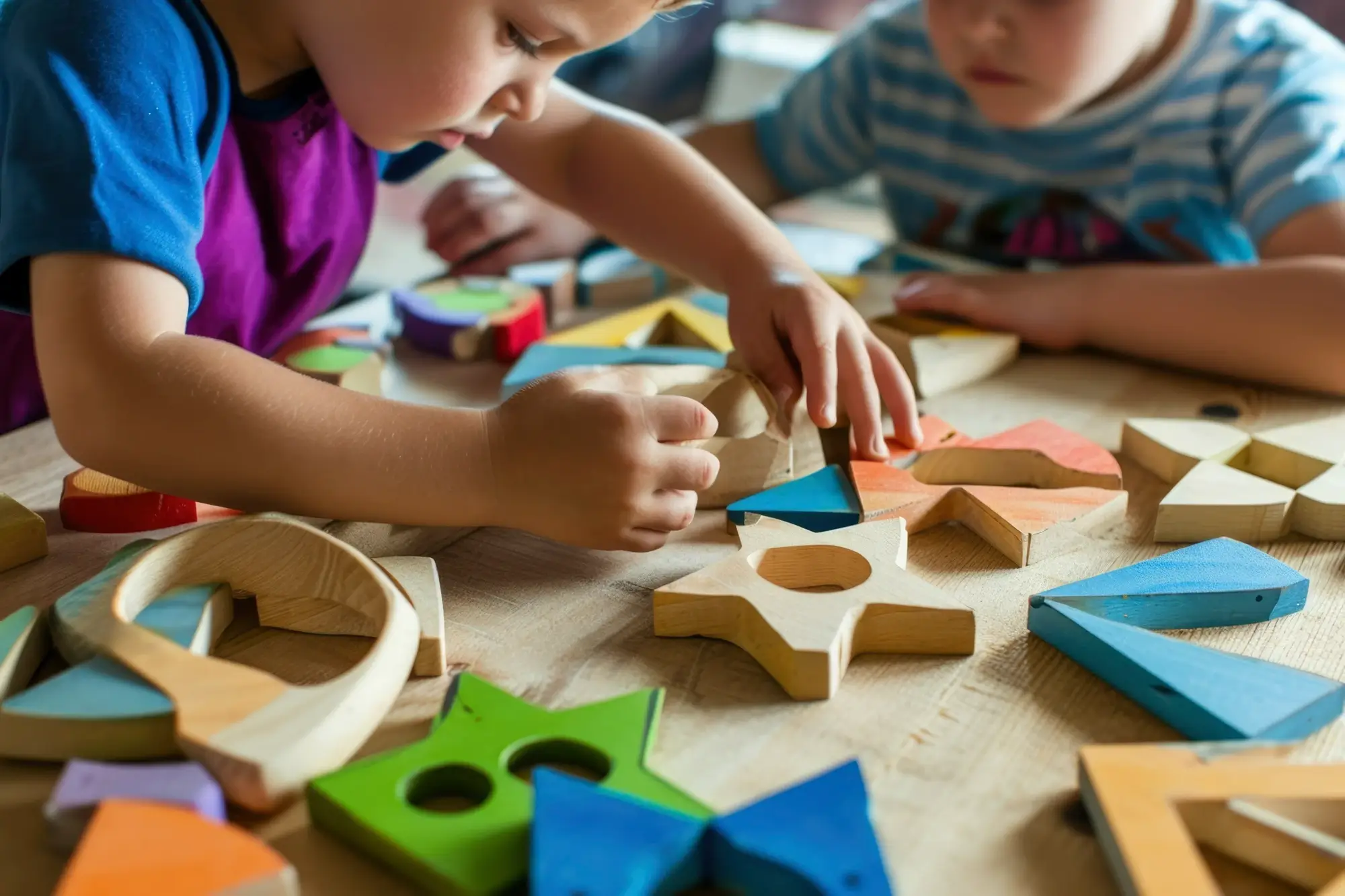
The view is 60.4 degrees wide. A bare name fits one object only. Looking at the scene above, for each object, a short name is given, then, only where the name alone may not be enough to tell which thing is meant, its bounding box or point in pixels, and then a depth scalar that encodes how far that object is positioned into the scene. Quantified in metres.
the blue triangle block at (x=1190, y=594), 0.56
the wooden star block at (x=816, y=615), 0.51
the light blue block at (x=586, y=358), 0.83
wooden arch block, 0.43
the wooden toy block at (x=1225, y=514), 0.65
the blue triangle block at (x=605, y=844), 0.39
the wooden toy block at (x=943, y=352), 0.86
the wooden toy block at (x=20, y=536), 0.61
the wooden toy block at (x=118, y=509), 0.64
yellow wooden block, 0.90
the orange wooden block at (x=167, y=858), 0.38
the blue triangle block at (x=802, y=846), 0.39
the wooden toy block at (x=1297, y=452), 0.71
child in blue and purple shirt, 0.58
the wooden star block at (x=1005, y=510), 0.63
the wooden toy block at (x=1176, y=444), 0.72
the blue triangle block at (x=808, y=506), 0.64
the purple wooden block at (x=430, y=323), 0.90
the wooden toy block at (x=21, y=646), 0.49
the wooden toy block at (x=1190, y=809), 0.40
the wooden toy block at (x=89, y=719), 0.45
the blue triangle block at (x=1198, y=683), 0.47
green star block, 0.40
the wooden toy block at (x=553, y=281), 1.03
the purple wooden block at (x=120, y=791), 0.41
